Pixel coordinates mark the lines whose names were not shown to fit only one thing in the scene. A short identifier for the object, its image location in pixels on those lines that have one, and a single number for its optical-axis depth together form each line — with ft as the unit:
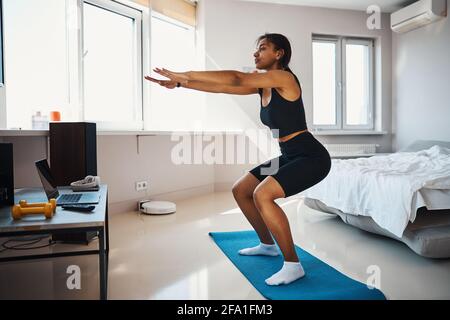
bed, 7.50
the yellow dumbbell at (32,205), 5.65
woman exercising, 6.48
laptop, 6.45
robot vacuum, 12.41
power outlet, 13.39
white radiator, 17.81
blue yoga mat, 6.08
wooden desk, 4.98
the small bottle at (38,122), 9.77
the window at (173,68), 14.49
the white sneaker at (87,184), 7.77
